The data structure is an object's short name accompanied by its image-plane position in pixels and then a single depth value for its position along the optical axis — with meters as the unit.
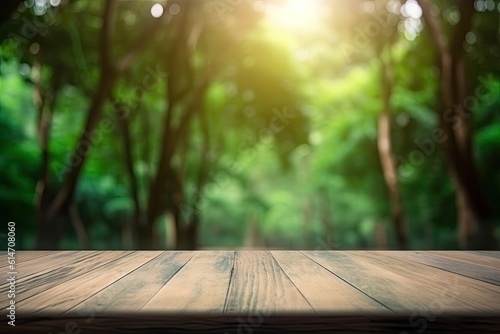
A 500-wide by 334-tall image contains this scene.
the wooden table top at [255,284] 1.24
